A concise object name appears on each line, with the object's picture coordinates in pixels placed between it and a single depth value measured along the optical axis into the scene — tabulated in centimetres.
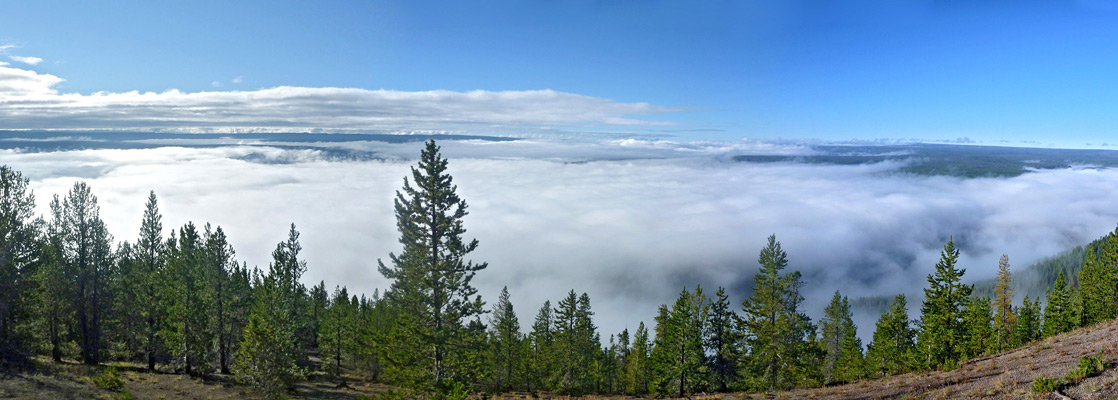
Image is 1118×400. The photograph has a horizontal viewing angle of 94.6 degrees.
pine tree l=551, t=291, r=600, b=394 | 5825
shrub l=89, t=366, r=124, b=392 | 3166
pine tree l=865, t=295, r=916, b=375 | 4636
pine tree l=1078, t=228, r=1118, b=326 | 4906
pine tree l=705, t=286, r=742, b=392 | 4150
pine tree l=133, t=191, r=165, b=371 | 4053
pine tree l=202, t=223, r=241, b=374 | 3994
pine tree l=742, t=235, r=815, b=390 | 4053
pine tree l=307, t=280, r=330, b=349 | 6920
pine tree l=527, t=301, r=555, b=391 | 5912
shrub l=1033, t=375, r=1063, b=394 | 1659
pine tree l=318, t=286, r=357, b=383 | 5412
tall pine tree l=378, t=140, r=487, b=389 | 2606
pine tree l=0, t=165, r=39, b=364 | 3353
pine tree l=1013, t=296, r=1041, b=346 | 5728
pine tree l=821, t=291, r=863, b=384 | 5091
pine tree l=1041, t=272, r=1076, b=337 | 5203
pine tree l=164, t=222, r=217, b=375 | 3919
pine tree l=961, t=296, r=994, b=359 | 4316
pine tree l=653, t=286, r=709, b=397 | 4166
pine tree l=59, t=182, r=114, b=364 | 3950
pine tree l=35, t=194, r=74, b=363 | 3797
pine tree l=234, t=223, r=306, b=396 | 3334
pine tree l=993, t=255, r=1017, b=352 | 5181
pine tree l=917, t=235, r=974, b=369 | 4153
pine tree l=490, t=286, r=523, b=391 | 5747
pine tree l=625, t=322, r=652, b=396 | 5975
